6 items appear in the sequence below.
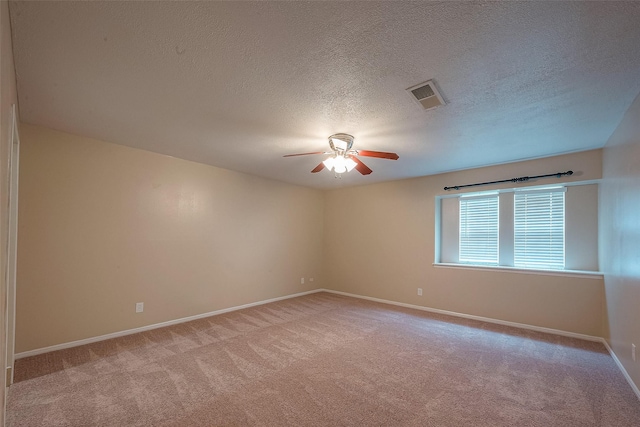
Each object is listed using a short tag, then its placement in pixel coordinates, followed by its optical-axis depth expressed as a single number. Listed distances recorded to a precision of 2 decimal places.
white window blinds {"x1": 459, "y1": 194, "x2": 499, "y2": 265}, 4.63
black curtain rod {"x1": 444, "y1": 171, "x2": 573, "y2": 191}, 3.86
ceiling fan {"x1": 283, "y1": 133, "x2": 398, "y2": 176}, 3.10
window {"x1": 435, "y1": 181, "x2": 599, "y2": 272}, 3.88
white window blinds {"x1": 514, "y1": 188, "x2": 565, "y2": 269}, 4.07
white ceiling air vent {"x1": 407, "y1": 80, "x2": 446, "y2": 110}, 2.14
